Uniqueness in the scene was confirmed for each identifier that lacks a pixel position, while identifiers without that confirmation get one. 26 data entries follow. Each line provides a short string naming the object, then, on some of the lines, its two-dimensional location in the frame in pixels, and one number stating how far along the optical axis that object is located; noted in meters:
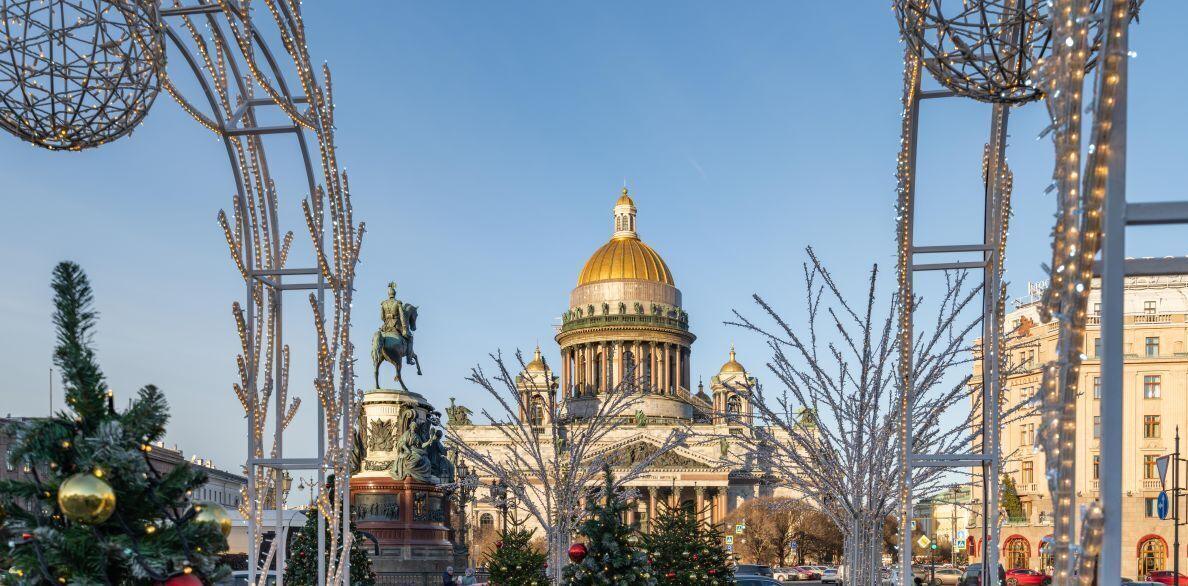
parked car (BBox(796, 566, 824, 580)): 68.12
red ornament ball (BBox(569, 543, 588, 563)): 19.99
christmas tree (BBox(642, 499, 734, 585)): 26.56
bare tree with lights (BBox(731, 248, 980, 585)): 15.75
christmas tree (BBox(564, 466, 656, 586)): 20.33
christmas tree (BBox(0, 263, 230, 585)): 5.61
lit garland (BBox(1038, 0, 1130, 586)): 4.65
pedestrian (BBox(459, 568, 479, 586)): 39.09
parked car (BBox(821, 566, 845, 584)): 63.69
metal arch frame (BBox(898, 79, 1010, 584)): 8.94
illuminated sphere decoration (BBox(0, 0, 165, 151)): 8.08
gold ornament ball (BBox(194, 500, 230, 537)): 6.00
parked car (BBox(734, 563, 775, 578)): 50.72
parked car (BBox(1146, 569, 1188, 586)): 44.91
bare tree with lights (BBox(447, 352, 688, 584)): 26.98
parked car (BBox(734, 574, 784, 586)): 34.72
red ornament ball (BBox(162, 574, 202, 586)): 5.70
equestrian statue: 34.75
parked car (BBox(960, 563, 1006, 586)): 40.44
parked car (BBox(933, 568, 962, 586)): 57.46
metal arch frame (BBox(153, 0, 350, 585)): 10.35
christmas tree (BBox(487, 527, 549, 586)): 26.23
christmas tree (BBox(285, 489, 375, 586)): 22.50
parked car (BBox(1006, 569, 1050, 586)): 46.41
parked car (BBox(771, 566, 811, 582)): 64.95
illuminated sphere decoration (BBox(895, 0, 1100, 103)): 7.09
